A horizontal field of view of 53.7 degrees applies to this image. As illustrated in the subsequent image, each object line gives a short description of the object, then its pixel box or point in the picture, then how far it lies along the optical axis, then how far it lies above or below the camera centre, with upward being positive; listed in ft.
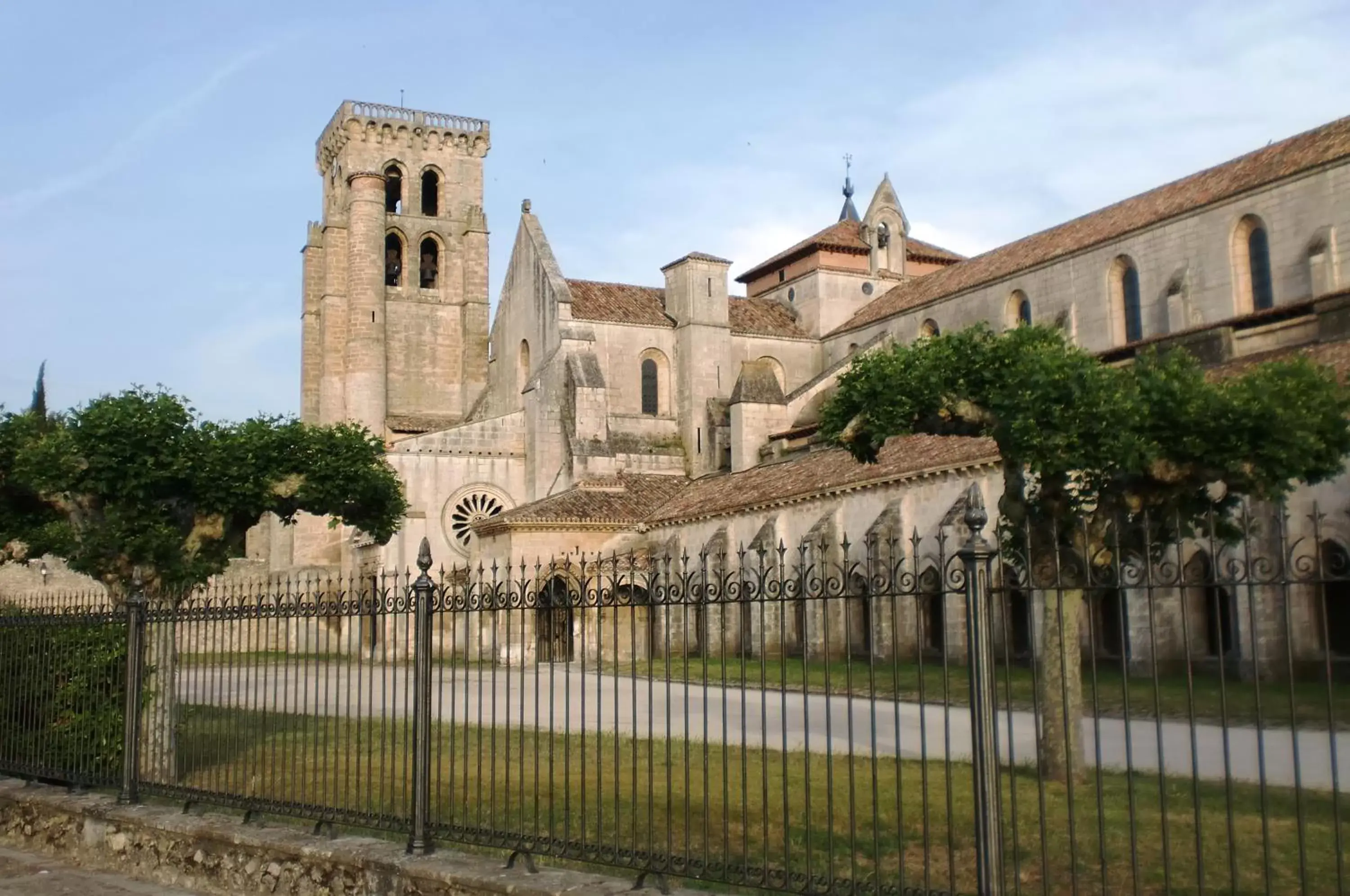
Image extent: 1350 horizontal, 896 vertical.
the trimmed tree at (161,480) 54.54 +3.75
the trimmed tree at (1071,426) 46.34 +4.39
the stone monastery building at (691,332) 95.14 +21.65
